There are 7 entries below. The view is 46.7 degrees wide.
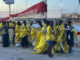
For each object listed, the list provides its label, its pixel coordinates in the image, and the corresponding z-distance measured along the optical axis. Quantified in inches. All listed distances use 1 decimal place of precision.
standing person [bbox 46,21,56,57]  140.2
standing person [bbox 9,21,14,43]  192.6
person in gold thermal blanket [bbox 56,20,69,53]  151.3
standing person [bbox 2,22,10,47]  186.2
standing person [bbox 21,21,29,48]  178.6
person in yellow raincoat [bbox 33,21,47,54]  150.1
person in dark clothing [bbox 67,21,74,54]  155.7
